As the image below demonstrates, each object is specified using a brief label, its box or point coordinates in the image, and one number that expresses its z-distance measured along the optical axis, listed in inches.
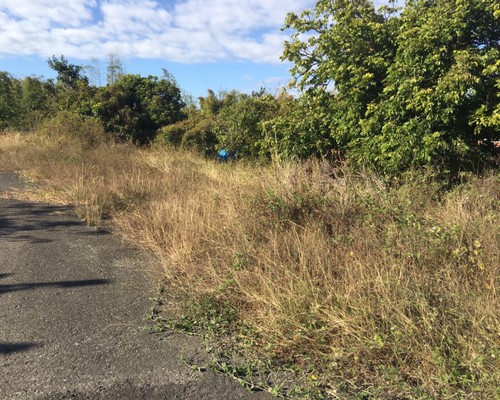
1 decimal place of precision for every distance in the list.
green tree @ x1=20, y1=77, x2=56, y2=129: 795.8
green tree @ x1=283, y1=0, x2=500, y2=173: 219.1
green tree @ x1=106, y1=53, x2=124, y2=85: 1141.4
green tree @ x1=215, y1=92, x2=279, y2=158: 378.3
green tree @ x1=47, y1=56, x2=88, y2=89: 843.4
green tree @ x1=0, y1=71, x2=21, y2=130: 845.8
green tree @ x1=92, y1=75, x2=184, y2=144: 633.0
